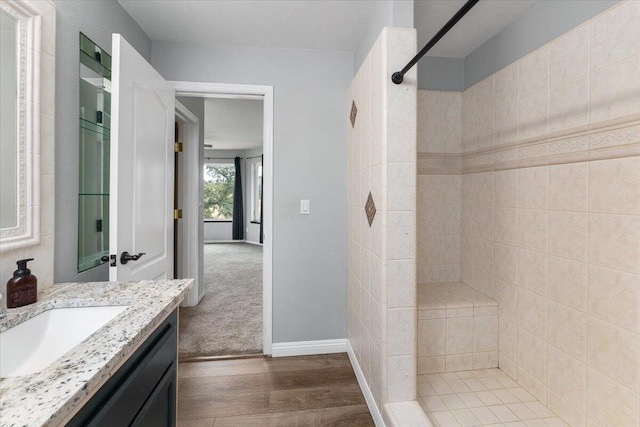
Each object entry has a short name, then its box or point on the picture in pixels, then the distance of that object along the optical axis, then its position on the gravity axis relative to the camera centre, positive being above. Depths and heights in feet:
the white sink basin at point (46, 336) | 2.94 -1.35
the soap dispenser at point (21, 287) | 3.39 -0.90
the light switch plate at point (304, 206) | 8.07 +0.07
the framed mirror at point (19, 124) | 3.63 +0.99
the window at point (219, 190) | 28.12 +1.62
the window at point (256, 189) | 26.89 +1.71
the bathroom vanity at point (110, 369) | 1.93 -1.17
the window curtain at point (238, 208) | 27.50 +0.01
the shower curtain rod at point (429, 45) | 3.06 +2.16
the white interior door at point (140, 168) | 5.01 +0.72
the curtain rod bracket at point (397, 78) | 5.06 +2.15
